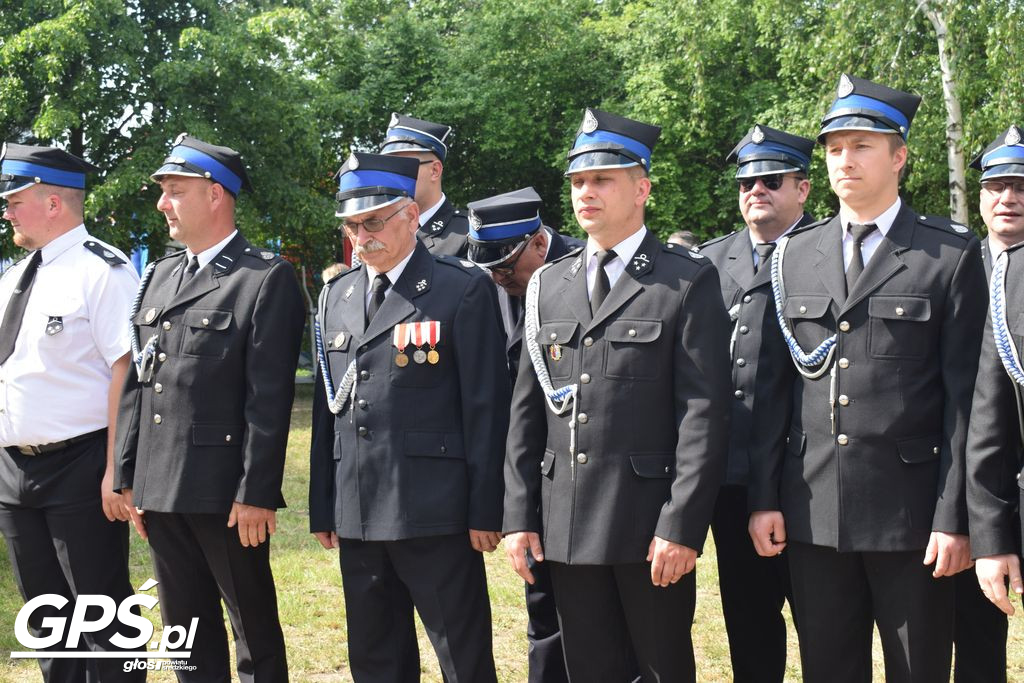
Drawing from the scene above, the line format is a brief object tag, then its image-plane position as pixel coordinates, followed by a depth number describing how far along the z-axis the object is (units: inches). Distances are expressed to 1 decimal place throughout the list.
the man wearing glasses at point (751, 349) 152.0
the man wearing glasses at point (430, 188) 200.4
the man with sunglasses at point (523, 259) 175.0
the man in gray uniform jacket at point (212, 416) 153.9
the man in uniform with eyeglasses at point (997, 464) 115.0
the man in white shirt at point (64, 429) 166.1
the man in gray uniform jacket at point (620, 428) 127.0
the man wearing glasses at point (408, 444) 144.7
